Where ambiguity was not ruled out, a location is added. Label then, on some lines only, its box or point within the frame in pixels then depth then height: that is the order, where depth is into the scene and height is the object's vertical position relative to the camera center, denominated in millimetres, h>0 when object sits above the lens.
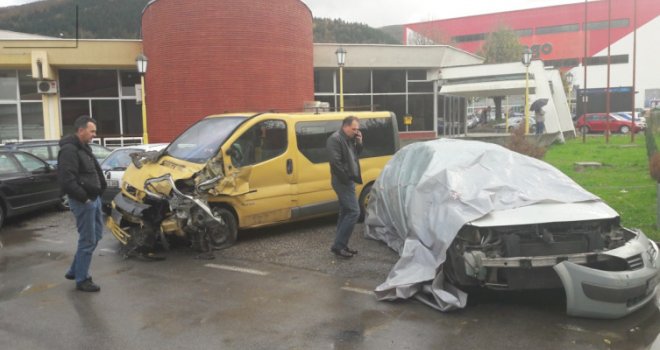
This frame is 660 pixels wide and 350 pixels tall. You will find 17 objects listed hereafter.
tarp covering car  5148 -797
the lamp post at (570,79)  48431 +3282
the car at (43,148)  12484 -542
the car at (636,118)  34481 -293
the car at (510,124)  34219 -567
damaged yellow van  6980 -807
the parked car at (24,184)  9633 -1098
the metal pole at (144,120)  17953 +65
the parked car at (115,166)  9758 -837
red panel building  62844 +11173
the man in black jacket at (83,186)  5480 -636
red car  35062 -582
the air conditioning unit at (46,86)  22984 +1602
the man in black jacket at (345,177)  6770 -720
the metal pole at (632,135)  23928 -954
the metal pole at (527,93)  22162 +963
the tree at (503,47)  48094 +6090
